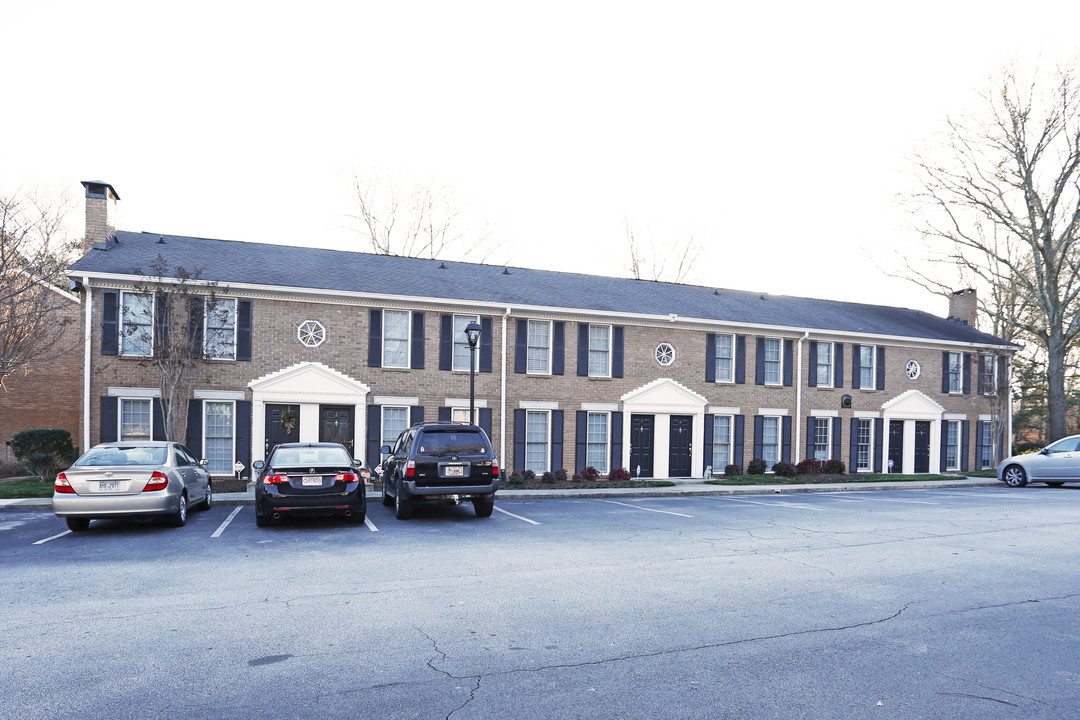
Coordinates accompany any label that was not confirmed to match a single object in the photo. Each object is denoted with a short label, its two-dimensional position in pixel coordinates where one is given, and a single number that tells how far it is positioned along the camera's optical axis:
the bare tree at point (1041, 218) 29.56
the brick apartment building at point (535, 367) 19.19
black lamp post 17.53
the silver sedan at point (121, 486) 10.59
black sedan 11.41
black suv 12.45
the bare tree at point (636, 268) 43.31
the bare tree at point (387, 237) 38.34
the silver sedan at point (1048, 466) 20.94
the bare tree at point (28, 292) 15.39
